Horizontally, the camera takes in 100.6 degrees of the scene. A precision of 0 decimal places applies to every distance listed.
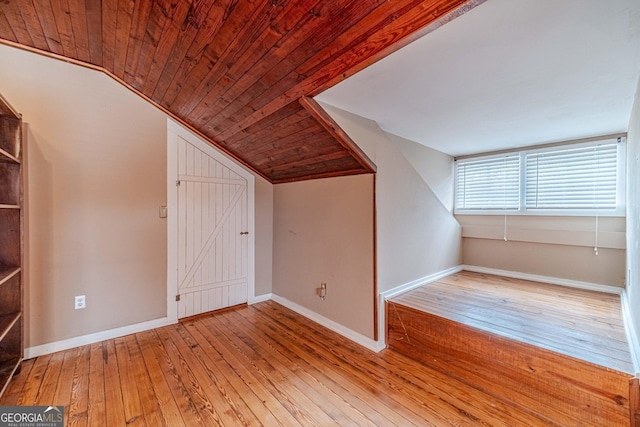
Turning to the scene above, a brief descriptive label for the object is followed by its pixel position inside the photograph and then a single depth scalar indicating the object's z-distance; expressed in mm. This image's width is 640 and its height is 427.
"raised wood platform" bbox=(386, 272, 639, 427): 1577
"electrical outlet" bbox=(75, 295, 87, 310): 2564
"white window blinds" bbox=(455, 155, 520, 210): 3467
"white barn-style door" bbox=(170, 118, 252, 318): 3164
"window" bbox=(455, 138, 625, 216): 2822
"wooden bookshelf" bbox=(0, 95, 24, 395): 2096
